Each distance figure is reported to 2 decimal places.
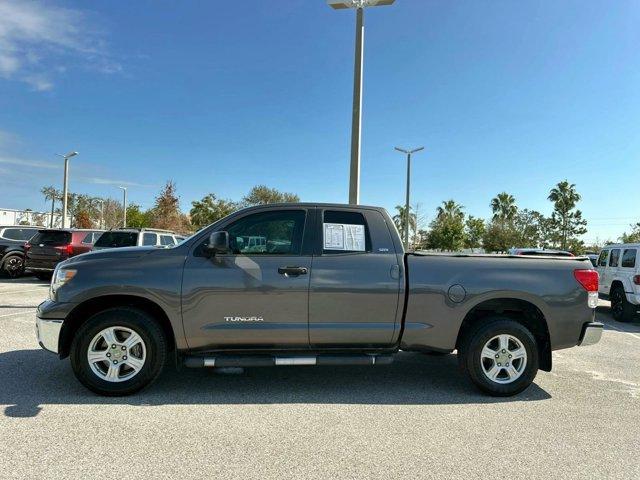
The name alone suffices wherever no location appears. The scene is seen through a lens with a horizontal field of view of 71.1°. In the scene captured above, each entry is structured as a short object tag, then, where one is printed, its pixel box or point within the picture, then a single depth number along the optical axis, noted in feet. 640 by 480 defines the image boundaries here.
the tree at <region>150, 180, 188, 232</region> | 146.30
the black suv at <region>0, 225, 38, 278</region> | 48.16
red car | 44.19
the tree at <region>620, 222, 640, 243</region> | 163.65
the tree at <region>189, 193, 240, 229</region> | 183.73
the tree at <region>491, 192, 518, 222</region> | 214.81
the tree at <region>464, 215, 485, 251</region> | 190.47
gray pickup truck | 13.91
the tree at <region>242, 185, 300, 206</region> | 163.32
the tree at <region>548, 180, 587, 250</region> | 177.68
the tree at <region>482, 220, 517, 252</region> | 170.89
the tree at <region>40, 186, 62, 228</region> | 189.88
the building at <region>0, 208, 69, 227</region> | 183.62
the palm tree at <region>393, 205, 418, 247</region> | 163.97
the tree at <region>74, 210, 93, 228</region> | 176.96
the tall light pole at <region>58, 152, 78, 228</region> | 102.73
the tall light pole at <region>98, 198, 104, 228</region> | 180.00
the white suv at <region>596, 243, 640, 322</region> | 33.32
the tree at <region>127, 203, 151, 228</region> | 177.06
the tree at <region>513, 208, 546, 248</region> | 175.83
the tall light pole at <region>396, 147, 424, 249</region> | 92.02
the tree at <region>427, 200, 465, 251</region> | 162.40
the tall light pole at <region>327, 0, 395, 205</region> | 36.10
